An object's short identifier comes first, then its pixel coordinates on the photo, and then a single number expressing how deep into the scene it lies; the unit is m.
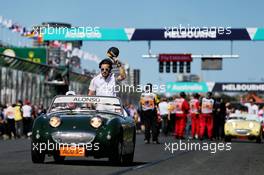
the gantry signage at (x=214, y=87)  90.72
